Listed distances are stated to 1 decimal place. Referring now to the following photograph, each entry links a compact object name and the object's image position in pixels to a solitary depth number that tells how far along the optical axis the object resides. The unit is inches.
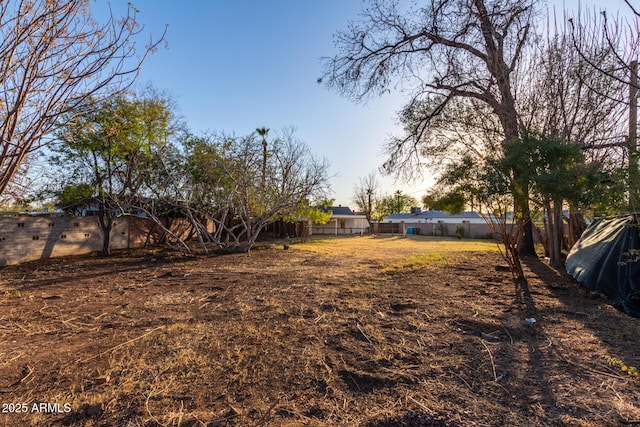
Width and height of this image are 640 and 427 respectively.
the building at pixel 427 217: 1427.2
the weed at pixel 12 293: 199.9
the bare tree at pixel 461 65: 267.6
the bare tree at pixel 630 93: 147.4
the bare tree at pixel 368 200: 1496.1
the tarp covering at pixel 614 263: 170.4
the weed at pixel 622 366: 96.5
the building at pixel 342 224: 1253.9
